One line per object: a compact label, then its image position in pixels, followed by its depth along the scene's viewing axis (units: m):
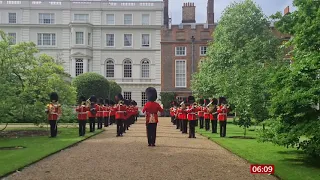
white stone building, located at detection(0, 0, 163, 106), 45.30
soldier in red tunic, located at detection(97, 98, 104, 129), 19.00
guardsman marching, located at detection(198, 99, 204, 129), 19.06
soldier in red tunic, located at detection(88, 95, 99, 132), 15.71
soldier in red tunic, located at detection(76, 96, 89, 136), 14.19
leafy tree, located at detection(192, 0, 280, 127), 24.71
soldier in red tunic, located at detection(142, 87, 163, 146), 11.12
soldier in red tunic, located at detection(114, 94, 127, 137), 14.32
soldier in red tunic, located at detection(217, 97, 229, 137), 14.31
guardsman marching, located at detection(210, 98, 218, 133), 15.49
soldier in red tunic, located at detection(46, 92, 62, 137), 13.85
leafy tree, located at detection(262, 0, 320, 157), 7.48
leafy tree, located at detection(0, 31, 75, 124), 14.67
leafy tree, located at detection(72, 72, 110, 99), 33.39
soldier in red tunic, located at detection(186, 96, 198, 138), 14.16
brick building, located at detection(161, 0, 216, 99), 44.30
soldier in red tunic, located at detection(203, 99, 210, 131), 16.96
